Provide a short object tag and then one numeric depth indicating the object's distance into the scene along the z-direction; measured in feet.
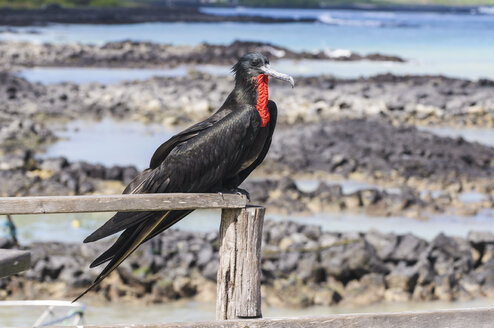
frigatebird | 28.50
